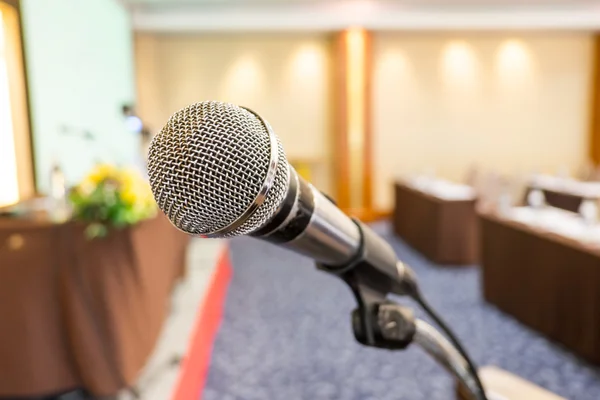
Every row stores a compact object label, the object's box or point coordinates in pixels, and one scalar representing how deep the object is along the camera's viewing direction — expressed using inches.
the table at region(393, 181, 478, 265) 177.3
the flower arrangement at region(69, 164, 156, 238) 82.5
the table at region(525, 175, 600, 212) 188.4
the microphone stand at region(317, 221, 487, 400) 24.4
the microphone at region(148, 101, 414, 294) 17.6
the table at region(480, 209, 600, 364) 104.3
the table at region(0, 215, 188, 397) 77.7
